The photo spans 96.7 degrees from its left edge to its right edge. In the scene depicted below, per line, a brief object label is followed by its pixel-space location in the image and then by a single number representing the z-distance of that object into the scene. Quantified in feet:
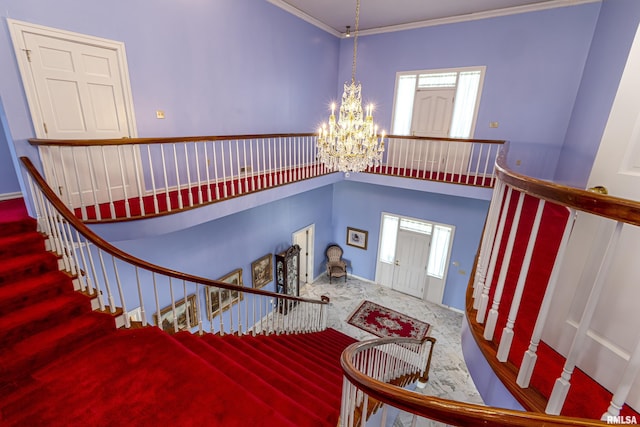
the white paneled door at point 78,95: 10.50
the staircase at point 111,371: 6.11
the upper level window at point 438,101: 20.97
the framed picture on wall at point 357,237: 27.58
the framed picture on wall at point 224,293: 17.76
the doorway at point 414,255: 24.22
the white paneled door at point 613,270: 4.06
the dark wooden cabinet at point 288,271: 22.58
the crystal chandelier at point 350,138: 12.42
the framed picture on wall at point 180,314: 15.60
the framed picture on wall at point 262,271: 21.26
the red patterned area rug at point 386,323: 21.43
